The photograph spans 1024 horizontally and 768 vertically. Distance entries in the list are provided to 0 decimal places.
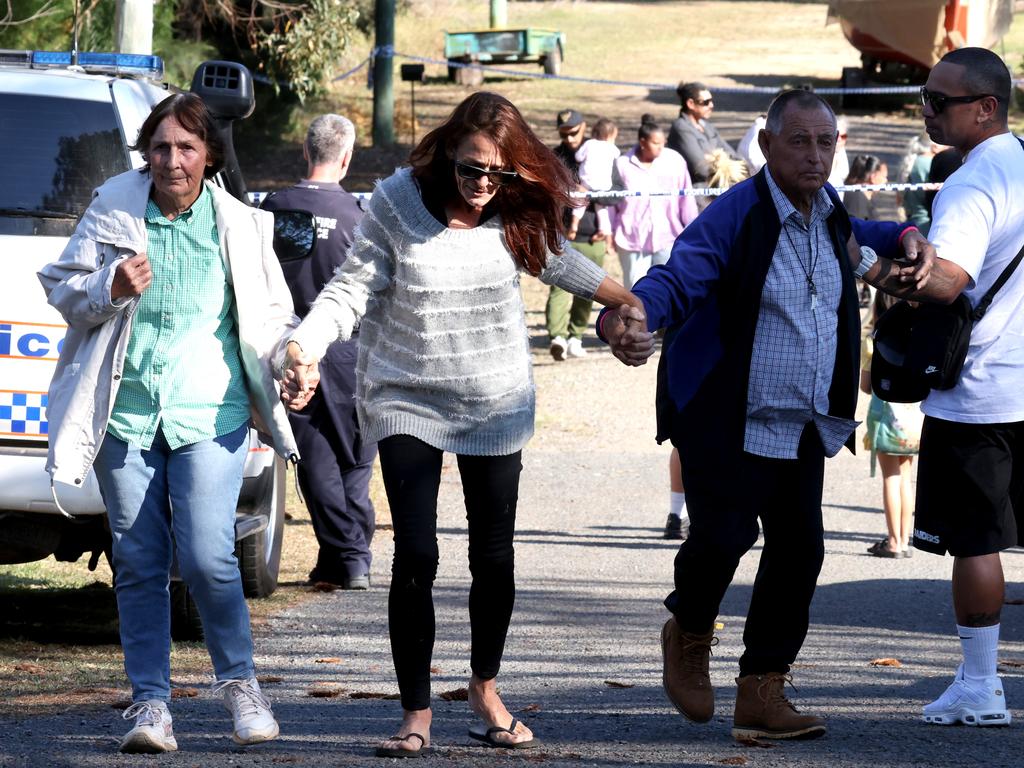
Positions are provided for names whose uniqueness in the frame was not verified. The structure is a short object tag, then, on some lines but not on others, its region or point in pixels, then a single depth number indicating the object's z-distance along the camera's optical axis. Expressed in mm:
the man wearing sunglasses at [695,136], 28016
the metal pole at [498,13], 74562
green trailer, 67250
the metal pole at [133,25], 20453
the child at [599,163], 28578
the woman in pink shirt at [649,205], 27031
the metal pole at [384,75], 49344
